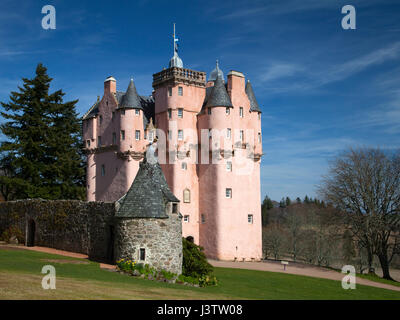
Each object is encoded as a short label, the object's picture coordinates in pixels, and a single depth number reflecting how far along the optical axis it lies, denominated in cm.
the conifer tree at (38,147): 4794
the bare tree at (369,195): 4062
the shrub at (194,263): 2702
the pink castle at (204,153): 4416
